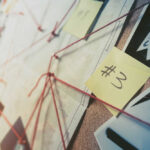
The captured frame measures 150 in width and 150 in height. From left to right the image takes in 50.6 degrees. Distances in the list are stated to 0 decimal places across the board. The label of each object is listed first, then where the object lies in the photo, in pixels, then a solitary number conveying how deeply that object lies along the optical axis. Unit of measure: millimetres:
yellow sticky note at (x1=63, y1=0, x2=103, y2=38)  380
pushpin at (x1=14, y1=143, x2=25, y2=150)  362
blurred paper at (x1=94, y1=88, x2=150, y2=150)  265
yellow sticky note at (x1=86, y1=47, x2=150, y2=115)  290
